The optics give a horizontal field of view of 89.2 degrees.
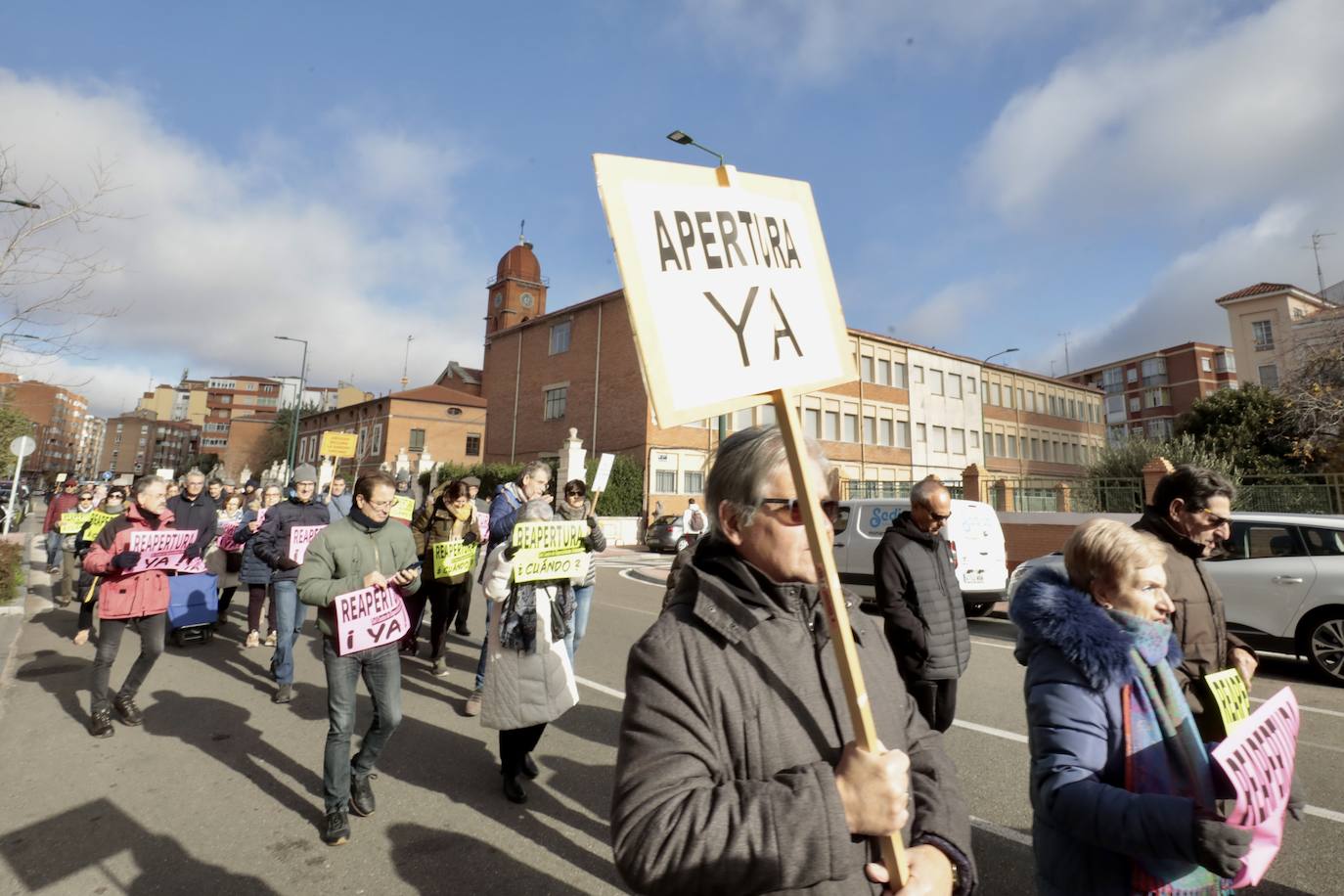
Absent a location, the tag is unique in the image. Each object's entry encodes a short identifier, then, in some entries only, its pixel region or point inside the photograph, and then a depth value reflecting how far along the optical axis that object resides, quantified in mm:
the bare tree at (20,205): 6848
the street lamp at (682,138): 14070
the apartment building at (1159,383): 63375
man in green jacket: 3760
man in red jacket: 5336
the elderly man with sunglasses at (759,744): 1234
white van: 10469
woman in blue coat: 1735
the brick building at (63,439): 122306
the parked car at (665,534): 25312
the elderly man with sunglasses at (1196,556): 2838
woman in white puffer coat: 4234
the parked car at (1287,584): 6922
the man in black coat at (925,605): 3875
